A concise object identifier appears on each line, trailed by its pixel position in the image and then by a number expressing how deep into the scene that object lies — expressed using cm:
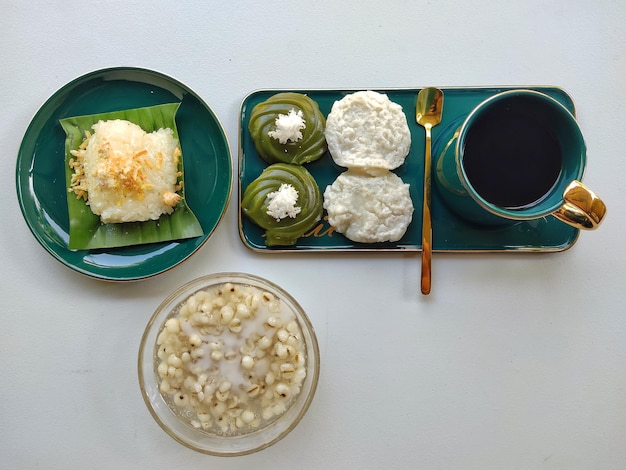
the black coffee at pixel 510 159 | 32
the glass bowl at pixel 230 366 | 33
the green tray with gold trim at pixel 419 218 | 36
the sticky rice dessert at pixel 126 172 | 34
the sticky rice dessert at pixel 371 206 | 35
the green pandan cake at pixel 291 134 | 35
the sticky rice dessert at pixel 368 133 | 34
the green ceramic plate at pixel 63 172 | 36
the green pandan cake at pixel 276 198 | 35
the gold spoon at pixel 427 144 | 35
